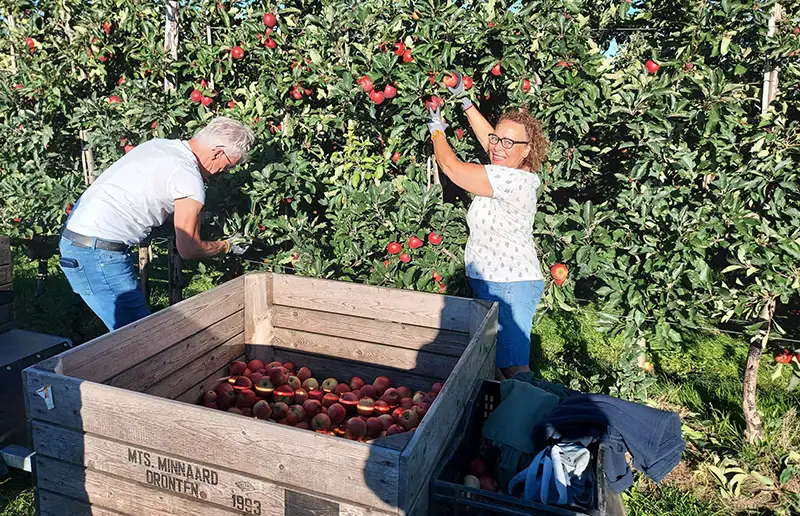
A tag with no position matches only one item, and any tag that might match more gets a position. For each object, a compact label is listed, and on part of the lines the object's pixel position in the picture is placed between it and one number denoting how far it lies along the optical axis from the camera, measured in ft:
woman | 9.84
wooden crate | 5.44
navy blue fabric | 6.83
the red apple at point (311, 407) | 9.59
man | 9.77
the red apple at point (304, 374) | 10.82
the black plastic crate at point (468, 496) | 5.93
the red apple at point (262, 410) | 9.30
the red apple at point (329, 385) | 10.54
